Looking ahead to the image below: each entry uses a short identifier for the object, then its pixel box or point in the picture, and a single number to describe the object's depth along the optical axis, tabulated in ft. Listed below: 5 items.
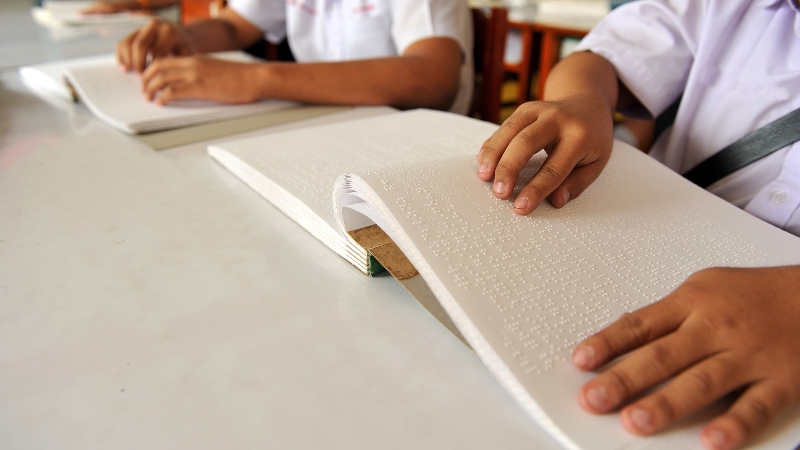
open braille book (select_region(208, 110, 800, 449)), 1.17
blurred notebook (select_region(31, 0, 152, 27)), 6.26
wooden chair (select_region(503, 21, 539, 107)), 8.89
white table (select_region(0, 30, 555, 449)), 1.17
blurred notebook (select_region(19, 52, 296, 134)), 3.01
